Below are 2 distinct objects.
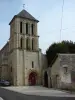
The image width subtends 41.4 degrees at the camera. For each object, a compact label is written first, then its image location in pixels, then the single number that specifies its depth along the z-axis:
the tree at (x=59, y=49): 22.67
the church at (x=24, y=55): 21.67
